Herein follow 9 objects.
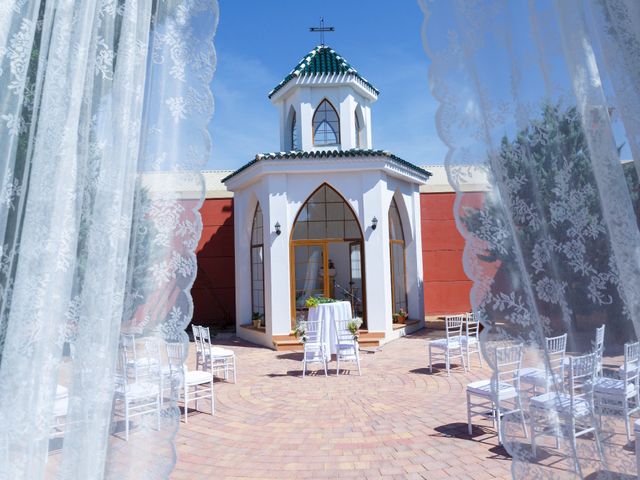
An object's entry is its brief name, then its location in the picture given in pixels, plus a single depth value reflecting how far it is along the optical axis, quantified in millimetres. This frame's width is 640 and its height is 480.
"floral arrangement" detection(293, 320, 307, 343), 8823
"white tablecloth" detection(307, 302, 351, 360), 8820
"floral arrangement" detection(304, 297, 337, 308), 9516
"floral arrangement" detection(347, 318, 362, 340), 8203
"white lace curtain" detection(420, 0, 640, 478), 1664
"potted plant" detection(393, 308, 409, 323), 11766
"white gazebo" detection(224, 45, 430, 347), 10508
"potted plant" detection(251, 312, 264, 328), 11472
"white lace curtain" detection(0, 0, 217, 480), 1535
